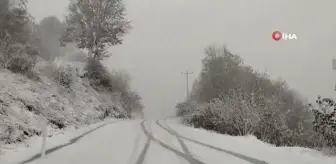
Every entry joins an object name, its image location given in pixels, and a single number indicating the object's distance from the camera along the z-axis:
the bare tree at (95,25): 46.09
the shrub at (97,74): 45.66
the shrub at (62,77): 34.41
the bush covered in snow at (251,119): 22.50
